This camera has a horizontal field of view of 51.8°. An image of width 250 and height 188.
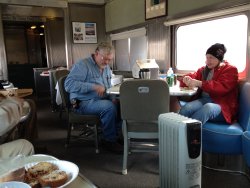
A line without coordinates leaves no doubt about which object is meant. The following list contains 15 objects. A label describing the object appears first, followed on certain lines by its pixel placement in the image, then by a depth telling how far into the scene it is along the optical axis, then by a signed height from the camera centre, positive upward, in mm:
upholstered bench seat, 2230 -707
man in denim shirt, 2852 -390
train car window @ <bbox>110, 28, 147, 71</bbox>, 4652 +151
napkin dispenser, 3176 -153
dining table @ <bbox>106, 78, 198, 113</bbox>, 2541 -378
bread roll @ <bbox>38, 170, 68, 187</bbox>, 846 -405
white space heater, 1651 -639
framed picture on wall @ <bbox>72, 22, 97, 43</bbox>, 5602 +529
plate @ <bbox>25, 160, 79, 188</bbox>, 913 -414
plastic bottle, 2980 -296
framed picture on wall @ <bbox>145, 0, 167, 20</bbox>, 3816 +708
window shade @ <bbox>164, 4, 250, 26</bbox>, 2689 +453
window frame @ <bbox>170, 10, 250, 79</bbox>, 3230 +209
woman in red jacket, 2439 -374
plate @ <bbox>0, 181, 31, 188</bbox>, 807 -395
